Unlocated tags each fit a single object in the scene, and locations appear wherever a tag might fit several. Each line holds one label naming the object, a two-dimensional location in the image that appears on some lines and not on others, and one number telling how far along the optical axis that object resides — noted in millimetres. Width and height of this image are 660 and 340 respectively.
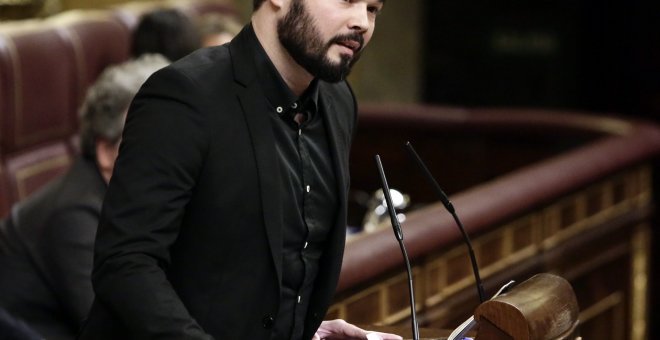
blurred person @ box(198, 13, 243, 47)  13610
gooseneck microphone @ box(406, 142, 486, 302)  8203
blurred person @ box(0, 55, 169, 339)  9354
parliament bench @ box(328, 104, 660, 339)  10153
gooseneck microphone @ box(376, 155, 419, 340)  8100
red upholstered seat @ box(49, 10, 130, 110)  14485
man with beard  8000
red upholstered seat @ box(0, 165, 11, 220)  12657
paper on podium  8099
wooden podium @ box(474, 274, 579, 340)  8064
